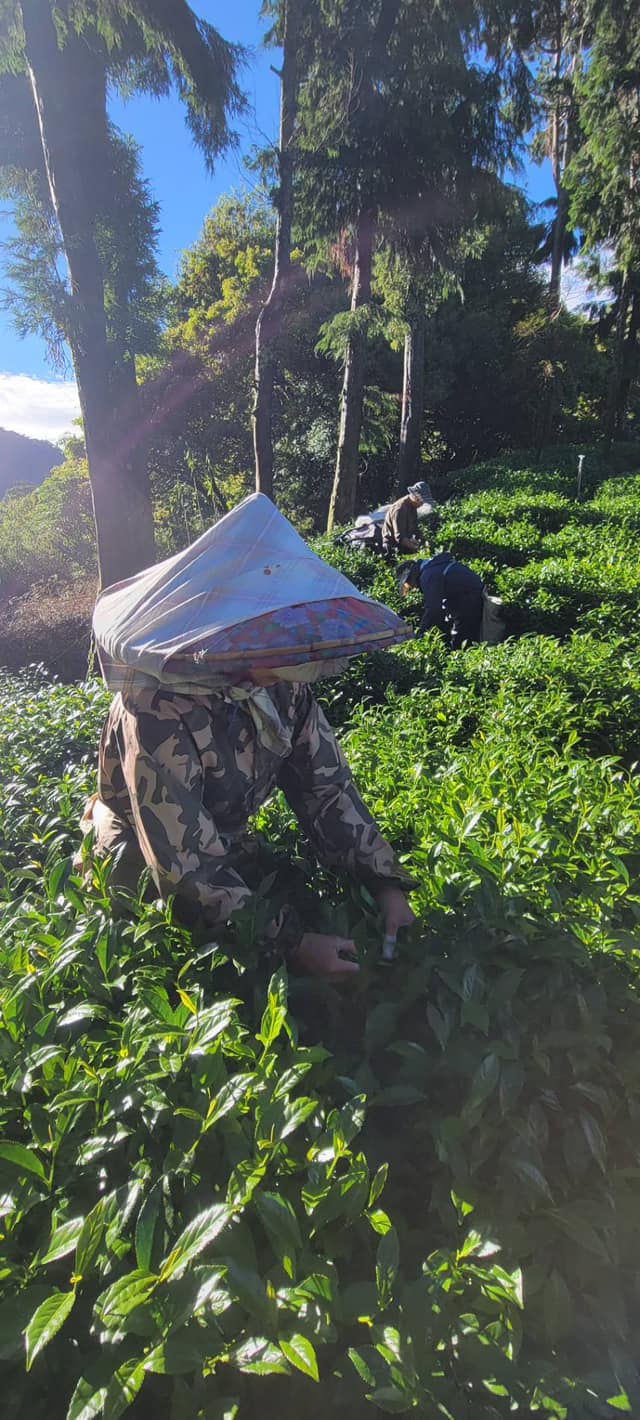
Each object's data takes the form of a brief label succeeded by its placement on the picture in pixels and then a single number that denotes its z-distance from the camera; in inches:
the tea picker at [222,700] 61.5
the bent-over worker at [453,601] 253.6
